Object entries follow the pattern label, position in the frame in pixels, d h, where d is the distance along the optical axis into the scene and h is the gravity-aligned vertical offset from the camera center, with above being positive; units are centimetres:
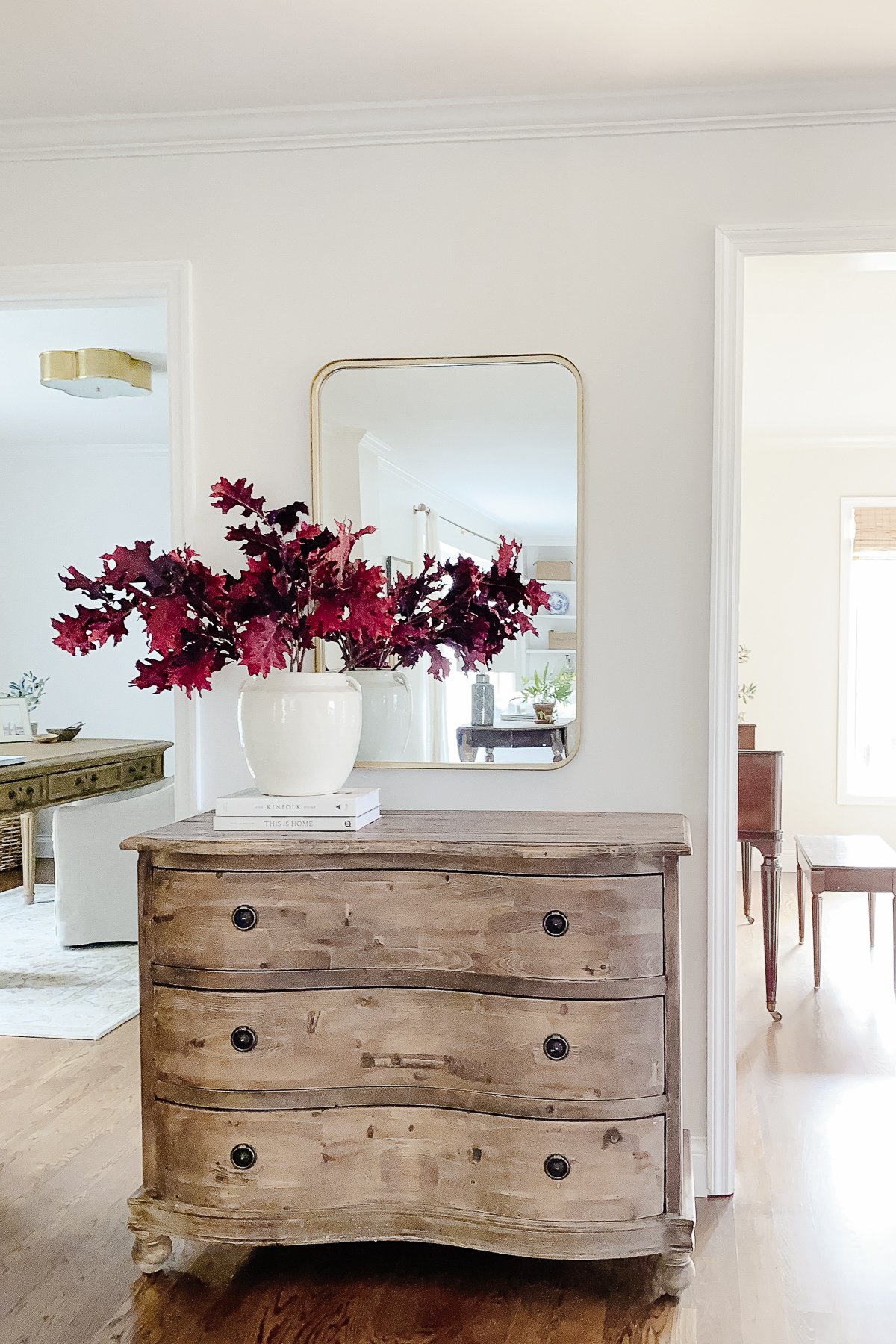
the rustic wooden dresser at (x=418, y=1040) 220 -78
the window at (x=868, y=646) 696 -5
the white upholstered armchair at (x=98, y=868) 487 -96
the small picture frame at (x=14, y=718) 630 -43
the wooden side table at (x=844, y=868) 442 -88
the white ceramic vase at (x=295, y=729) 234 -18
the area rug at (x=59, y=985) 396 -132
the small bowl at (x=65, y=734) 616 -50
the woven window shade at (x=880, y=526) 700 +68
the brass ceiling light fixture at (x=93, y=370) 492 +116
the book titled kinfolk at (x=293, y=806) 233 -34
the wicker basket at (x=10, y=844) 666 -118
